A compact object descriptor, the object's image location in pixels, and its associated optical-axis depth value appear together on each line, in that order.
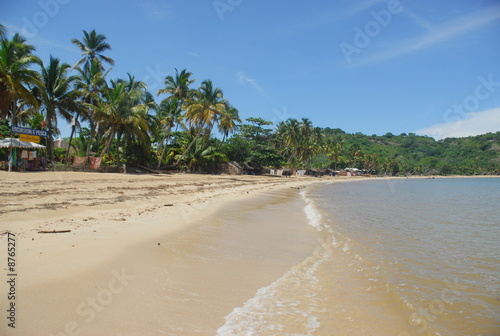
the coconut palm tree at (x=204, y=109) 31.67
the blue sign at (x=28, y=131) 20.09
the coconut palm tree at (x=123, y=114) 25.73
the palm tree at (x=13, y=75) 18.36
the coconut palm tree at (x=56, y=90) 24.95
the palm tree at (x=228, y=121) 38.99
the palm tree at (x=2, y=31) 18.51
